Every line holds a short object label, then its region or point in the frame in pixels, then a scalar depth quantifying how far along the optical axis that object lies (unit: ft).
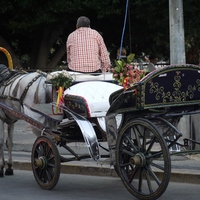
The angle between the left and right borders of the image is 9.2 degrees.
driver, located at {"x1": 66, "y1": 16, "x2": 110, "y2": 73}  56.46
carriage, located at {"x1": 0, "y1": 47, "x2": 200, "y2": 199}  46.24
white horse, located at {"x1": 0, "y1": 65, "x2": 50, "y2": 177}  56.46
